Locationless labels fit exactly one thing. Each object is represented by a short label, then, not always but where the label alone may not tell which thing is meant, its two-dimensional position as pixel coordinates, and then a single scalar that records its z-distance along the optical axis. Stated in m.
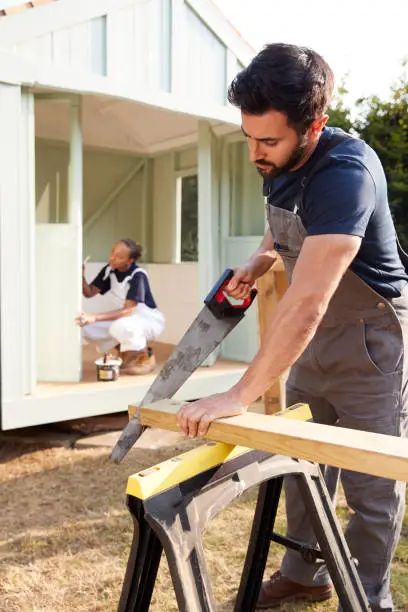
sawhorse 1.45
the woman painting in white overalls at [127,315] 5.88
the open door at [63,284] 5.27
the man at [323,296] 1.71
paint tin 5.36
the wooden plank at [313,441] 1.36
